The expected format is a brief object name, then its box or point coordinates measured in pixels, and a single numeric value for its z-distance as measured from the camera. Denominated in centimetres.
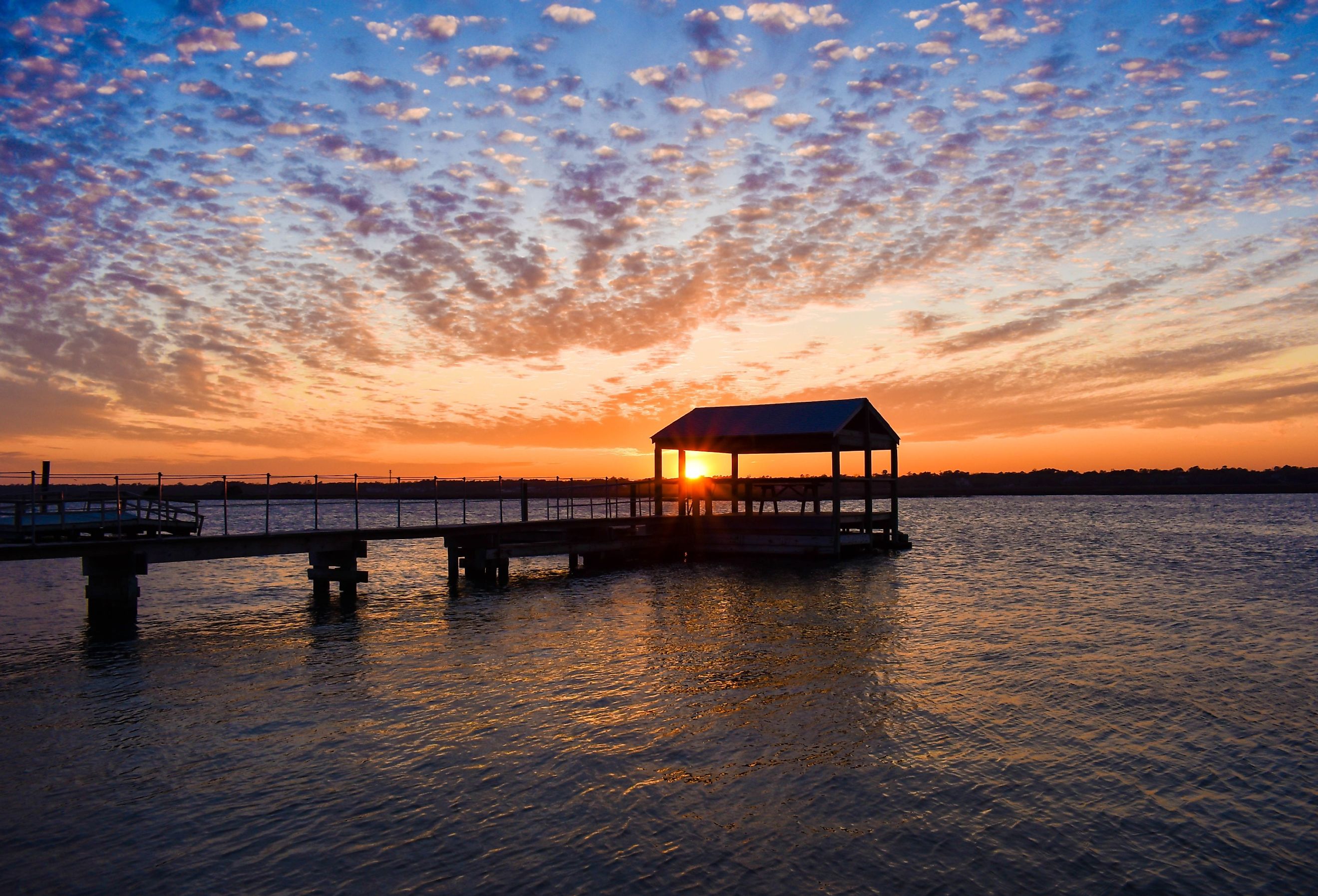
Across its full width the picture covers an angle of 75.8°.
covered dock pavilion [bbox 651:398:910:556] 3197
